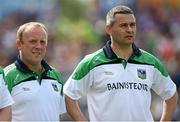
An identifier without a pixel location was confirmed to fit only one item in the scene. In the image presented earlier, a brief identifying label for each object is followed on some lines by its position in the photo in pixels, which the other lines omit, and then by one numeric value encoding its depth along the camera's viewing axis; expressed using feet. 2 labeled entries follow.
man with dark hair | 65.36
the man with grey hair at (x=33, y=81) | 62.13
